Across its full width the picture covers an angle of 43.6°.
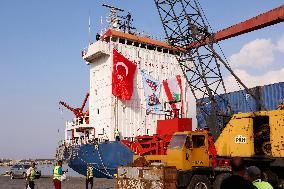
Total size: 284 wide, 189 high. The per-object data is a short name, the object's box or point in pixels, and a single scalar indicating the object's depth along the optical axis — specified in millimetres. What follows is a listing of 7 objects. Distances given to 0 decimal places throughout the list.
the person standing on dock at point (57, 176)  14219
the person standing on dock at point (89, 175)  22450
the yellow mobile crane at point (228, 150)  14352
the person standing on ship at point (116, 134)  32928
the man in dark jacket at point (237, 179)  4379
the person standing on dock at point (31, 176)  15906
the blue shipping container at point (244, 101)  26750
